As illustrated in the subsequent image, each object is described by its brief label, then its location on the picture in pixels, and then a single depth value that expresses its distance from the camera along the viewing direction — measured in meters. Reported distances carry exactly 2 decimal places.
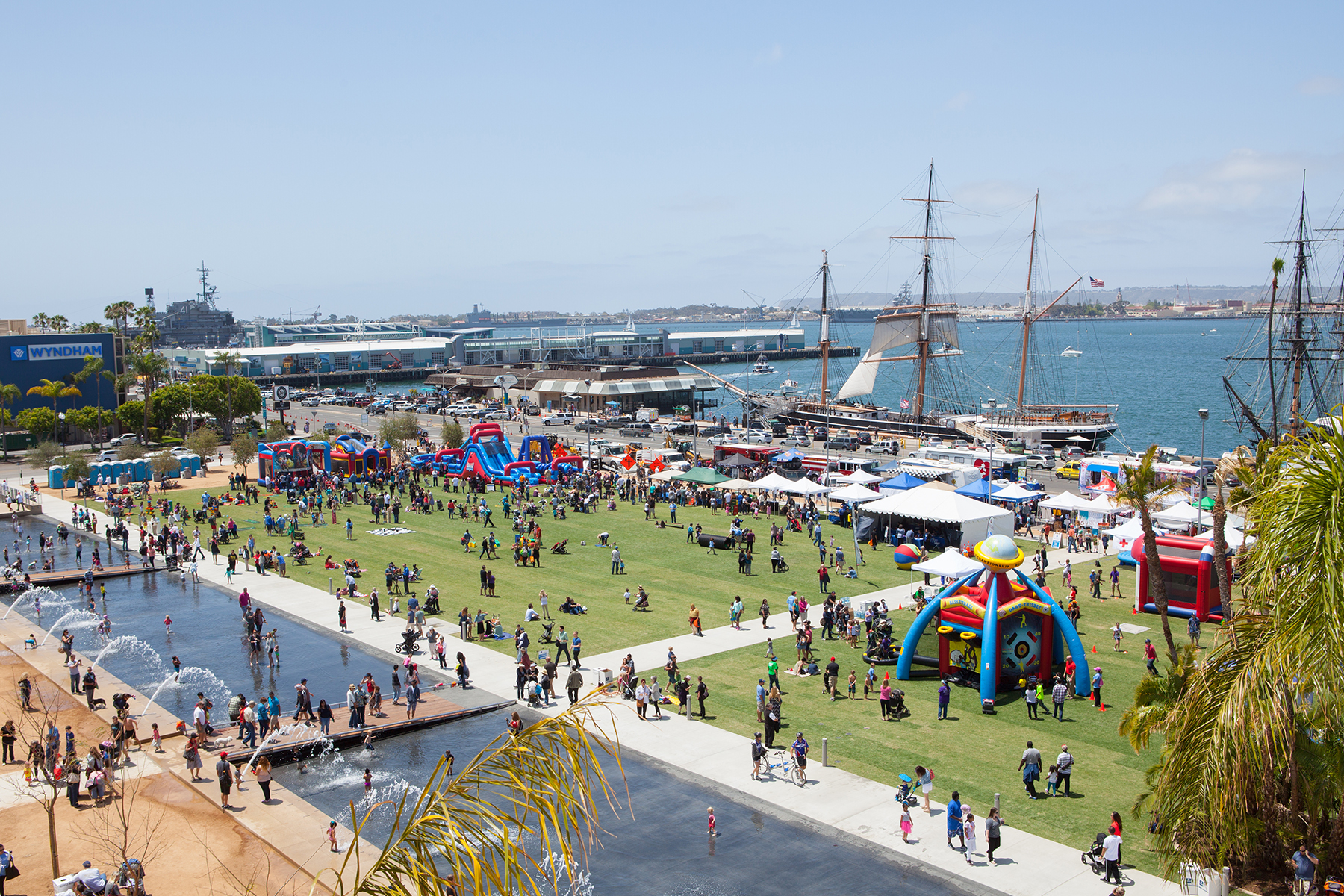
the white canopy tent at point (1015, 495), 47.84
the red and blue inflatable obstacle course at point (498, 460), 60.97
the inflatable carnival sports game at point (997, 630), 26.25
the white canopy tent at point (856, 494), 48.00
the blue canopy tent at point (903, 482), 47.81
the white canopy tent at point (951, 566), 32.34
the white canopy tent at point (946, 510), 41.42
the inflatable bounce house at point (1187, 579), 32.81
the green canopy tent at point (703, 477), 57.12
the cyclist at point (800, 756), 21.09
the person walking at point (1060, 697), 24.59
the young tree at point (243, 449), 66.19
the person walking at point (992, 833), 17.84
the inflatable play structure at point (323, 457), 62.94
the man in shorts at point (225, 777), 20.30
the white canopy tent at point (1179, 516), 42.03
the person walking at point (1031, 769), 20.67
